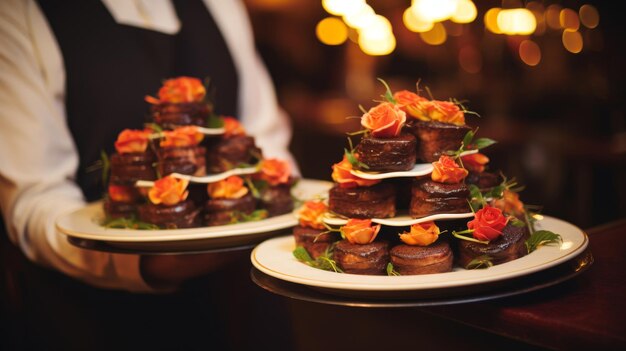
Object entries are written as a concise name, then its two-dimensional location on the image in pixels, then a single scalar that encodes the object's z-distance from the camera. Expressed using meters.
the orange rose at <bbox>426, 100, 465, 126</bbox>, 1.05
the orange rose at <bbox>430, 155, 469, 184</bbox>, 1.01
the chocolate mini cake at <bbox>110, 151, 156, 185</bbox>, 1.22
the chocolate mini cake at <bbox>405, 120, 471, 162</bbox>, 1.04
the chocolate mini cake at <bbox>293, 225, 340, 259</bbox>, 1.06
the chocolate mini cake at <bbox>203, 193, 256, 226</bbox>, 1.19
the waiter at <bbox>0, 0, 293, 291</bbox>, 1.26
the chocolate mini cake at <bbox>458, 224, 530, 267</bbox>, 0.99
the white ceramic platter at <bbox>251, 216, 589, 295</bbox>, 0.93
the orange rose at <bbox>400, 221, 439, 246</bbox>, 1.00
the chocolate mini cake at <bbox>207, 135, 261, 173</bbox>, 1.24
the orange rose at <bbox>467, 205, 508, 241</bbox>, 0.99
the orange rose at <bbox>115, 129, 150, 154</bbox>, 1.22
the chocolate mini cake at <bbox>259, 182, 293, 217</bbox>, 1.24
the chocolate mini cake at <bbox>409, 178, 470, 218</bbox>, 1.00
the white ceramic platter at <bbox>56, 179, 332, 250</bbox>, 1.10
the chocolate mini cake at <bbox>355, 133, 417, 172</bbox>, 1.02
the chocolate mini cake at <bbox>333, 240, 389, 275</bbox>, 1.00
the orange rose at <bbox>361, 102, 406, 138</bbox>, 1.03
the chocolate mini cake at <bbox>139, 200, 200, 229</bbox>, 1.17
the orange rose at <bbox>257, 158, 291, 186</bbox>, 1.24
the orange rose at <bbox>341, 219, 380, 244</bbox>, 1.02
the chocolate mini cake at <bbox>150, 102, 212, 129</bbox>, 1.23
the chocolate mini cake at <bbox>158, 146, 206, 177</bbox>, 1.19
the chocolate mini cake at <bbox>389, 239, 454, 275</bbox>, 0.98
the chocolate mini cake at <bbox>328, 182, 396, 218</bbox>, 1.03
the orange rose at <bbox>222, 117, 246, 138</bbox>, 1.27
